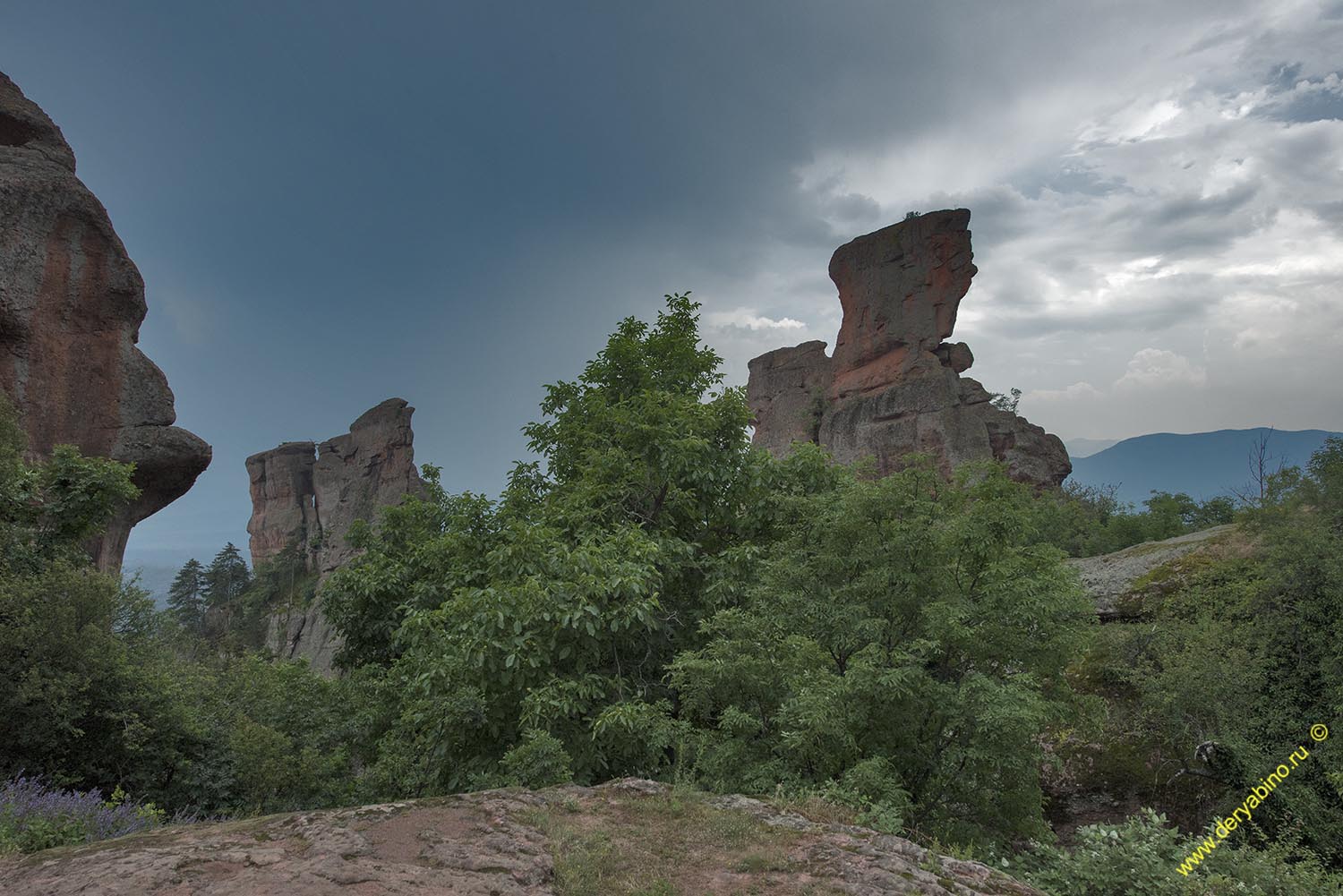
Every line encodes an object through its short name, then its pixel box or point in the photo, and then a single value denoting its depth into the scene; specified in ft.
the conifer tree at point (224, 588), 225.35
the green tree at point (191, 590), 239.91
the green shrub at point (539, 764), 21.21
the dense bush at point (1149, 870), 15.80
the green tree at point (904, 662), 21.85
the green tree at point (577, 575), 24.97
